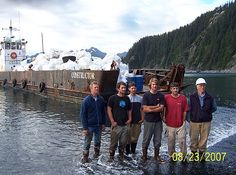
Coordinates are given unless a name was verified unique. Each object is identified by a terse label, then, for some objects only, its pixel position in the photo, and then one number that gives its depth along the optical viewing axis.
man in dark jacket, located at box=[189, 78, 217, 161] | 4.97
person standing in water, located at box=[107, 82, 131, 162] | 5.00
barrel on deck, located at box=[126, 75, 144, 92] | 12.91
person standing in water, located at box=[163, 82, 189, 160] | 4.90
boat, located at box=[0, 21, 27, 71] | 27.03
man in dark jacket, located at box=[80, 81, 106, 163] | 5.00
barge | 12.19
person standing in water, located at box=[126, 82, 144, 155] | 5.30
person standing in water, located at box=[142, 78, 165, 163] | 4.89
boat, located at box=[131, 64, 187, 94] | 13.85
